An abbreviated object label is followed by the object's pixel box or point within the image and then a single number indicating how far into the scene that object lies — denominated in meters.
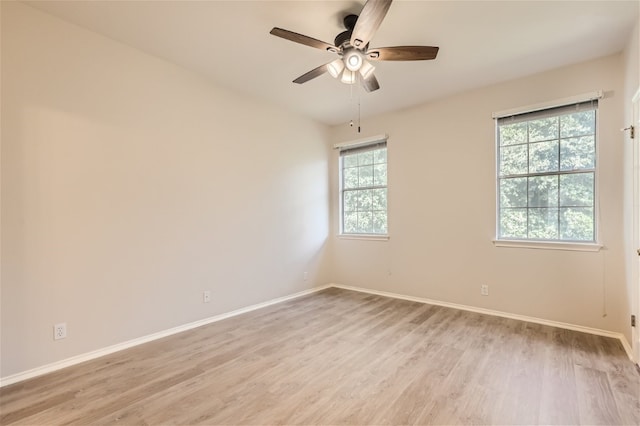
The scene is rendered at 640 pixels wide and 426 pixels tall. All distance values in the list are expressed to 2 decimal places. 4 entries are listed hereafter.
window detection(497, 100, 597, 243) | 3.12
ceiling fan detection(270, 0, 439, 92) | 1.92
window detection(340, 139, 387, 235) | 4.73
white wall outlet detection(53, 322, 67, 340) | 2.40
